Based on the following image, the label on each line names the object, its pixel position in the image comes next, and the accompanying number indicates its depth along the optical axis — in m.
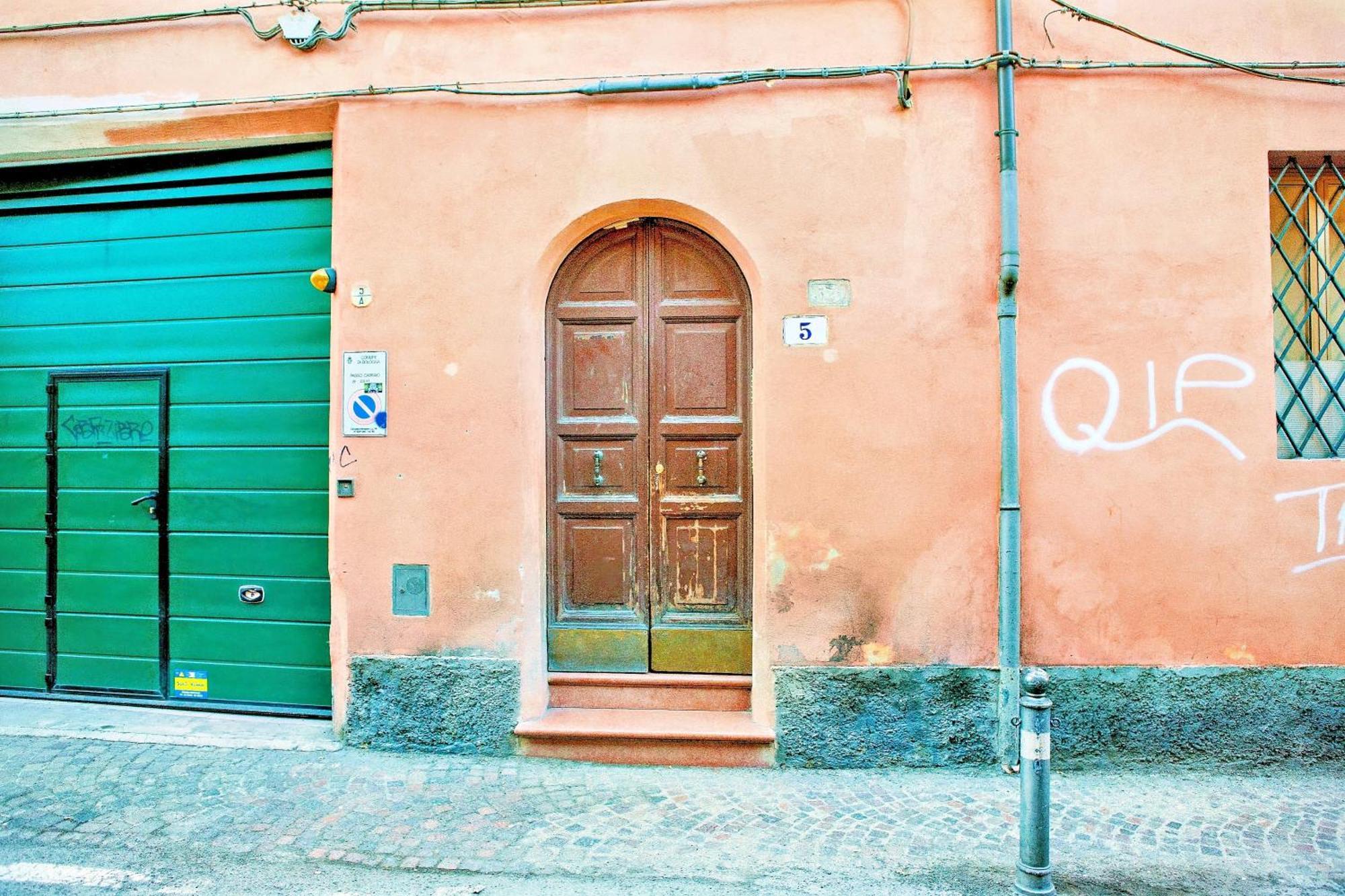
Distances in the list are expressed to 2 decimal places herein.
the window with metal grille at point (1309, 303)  4.55
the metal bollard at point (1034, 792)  2.88
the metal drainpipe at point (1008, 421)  4.34
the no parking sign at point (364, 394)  4.63
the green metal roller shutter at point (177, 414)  5.07
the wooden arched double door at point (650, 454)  4.72
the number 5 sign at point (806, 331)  4.46
